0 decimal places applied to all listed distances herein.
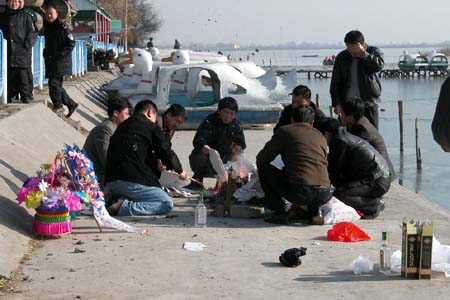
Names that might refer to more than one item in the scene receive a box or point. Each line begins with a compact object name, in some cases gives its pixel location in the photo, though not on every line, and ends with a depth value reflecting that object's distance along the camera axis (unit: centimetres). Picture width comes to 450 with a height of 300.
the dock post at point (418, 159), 2202
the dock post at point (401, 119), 2511
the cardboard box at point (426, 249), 619
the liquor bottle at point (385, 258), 647
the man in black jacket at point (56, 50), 1327
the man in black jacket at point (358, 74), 1046
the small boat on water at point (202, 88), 2170
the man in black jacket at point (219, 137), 1052
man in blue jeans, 846
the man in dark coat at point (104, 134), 920
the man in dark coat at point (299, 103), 984
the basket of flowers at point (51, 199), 723
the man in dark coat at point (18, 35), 1334
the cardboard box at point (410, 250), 621
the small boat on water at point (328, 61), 10819
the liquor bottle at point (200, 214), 821
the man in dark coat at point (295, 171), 817
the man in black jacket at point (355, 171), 869
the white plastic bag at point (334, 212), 835
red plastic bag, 771
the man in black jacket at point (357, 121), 927
